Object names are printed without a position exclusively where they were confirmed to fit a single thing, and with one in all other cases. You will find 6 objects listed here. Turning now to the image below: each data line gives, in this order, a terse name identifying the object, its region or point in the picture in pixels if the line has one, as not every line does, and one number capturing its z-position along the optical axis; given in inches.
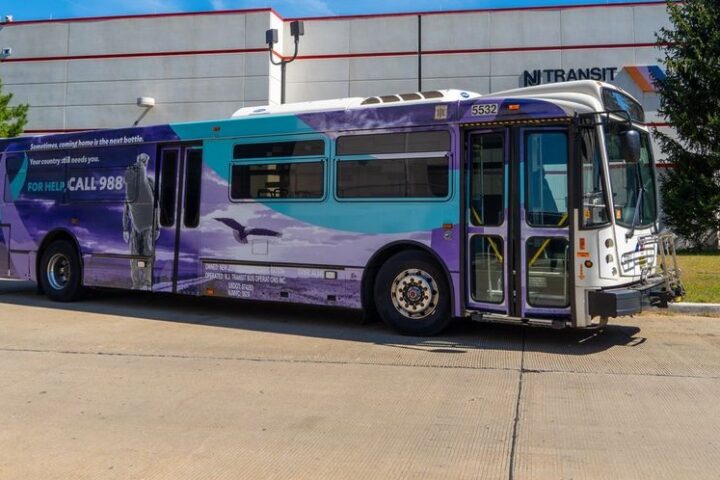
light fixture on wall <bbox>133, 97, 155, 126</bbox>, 940.6
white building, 896.3
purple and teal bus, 277.7
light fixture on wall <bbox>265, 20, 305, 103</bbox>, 858.1
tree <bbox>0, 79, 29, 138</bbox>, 869.2
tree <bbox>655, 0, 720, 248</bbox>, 732.0
